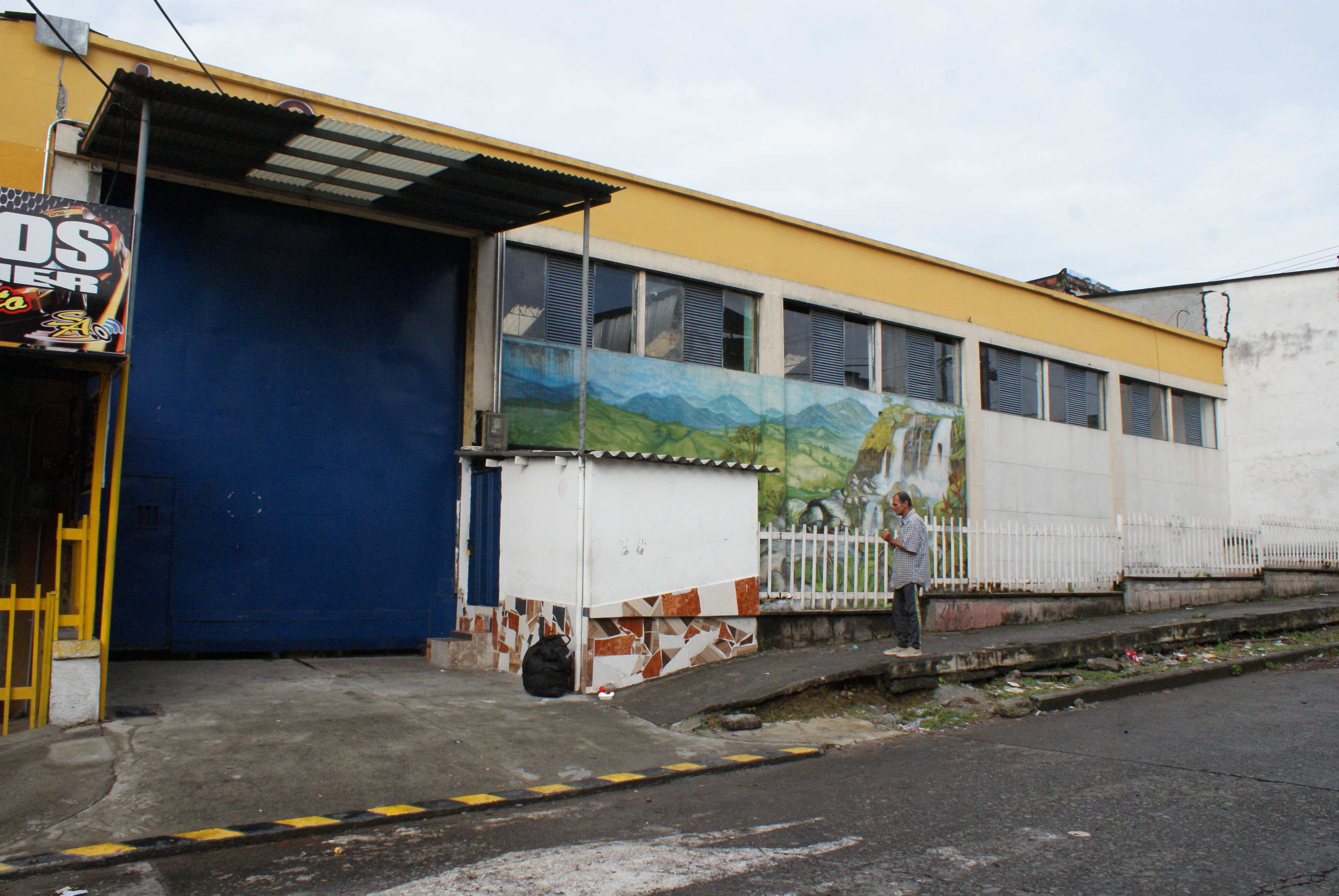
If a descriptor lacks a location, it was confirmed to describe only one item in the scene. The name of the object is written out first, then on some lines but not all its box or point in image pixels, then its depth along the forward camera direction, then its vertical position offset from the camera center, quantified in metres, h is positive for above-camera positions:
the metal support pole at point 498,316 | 10.85 +2.76
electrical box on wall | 10.43 +1.34
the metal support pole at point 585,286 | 9.07 +2.66
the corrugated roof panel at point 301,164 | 8.96 +3.76
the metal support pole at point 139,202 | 6.62 +2.61
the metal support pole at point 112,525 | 6.77 +0.19
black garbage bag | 8.38 -1.07
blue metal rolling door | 9.35 +1.34
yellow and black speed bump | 4.46 -1.50
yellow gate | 6.50 -0.37
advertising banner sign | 6.21 +1.89
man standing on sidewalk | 9.18 -0.23
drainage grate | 6.95 -1.23
